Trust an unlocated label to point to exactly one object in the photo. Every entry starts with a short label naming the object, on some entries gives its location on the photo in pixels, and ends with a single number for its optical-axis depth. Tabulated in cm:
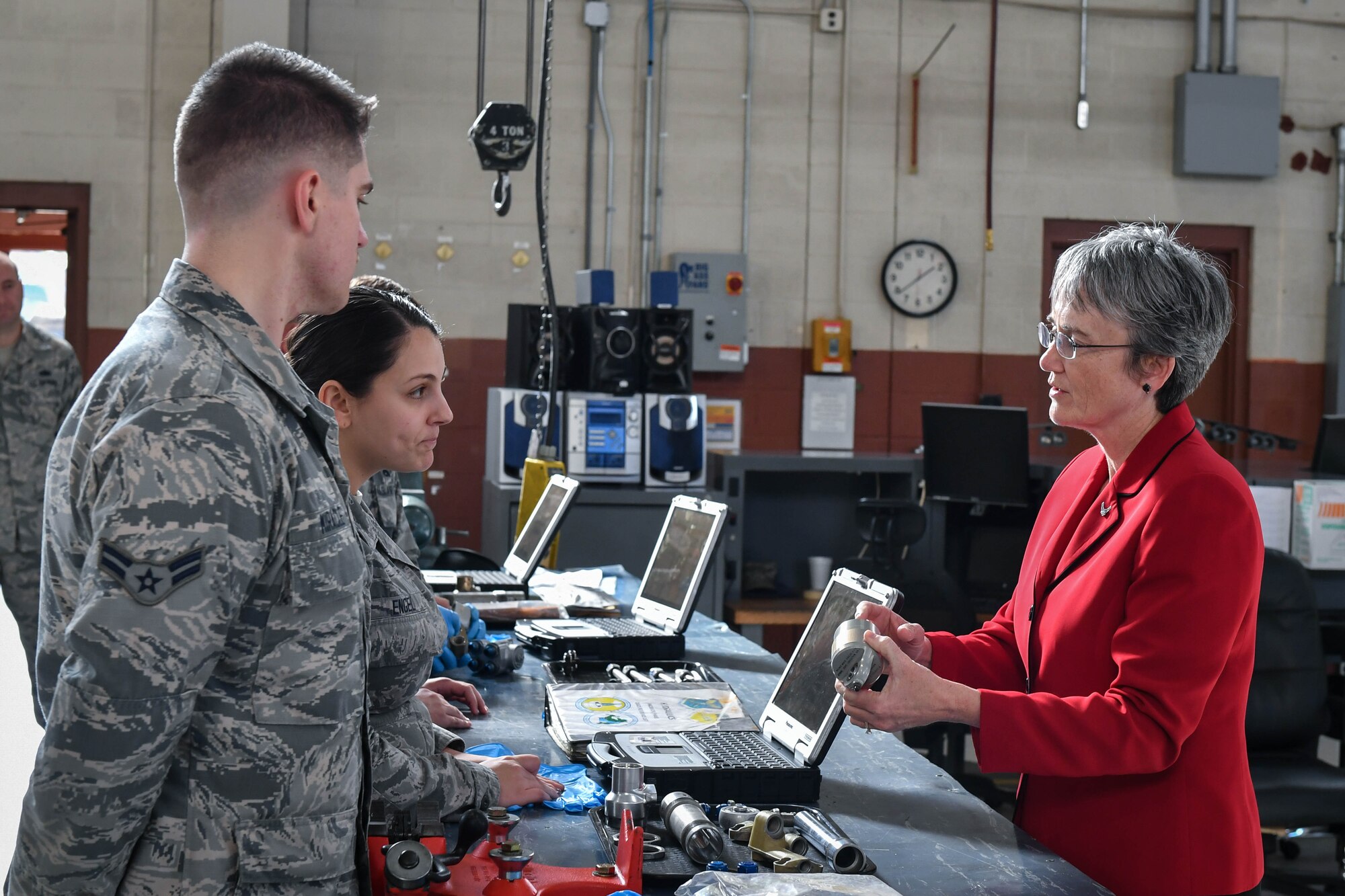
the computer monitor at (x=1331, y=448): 479
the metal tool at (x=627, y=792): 151
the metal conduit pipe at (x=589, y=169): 666
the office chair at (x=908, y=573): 479
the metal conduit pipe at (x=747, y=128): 679
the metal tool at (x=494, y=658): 238
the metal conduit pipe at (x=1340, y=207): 707
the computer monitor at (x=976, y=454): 493
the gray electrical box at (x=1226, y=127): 685
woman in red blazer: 150
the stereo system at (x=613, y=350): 485
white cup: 591
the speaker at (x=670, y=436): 487
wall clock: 689
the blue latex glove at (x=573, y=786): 163
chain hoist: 323
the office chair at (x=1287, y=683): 310
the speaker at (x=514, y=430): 478
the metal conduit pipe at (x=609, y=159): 664
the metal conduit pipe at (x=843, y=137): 686
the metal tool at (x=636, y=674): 222
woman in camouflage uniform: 153
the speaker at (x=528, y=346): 490
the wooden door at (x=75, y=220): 632
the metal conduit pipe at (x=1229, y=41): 691
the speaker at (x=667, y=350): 486
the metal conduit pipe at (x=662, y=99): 673
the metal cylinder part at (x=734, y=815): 150
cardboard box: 441
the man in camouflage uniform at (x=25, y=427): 371
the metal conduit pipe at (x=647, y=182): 668
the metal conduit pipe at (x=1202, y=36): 691
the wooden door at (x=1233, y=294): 704
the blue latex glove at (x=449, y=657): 239
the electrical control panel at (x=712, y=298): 664
